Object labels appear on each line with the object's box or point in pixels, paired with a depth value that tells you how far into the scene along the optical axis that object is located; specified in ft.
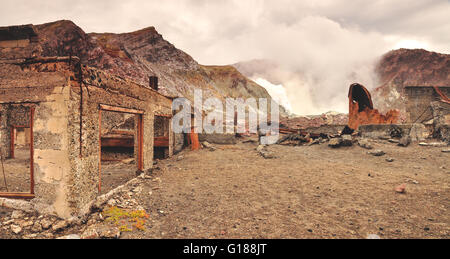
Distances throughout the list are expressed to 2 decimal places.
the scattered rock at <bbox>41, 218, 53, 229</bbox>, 10.32
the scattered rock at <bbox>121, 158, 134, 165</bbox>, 26.86
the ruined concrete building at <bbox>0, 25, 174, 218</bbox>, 10.78
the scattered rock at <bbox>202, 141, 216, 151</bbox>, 35.33
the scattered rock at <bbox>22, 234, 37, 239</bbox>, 9.62
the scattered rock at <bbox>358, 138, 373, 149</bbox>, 28.12
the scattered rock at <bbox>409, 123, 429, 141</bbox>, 29.35
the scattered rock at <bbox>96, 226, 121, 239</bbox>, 9.41
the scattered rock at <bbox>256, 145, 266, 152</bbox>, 33.14
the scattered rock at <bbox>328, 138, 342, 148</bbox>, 31.12
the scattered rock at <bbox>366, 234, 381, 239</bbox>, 8.94
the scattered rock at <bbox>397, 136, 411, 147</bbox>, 27.45
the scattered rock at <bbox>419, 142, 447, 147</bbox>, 26.52
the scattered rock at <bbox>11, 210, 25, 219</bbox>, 10.92
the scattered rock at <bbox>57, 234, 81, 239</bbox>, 9.32
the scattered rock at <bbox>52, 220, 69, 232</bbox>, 10.23
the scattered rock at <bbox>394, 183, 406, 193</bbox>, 14.11
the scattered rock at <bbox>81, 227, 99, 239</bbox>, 9.35
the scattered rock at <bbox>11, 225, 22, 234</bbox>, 9.93
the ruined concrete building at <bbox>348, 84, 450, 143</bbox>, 29.81
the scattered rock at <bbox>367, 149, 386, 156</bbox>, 25.31
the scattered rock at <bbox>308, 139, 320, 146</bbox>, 35.86
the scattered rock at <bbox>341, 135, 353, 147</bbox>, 30.48
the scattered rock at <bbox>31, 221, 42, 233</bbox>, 10.16
